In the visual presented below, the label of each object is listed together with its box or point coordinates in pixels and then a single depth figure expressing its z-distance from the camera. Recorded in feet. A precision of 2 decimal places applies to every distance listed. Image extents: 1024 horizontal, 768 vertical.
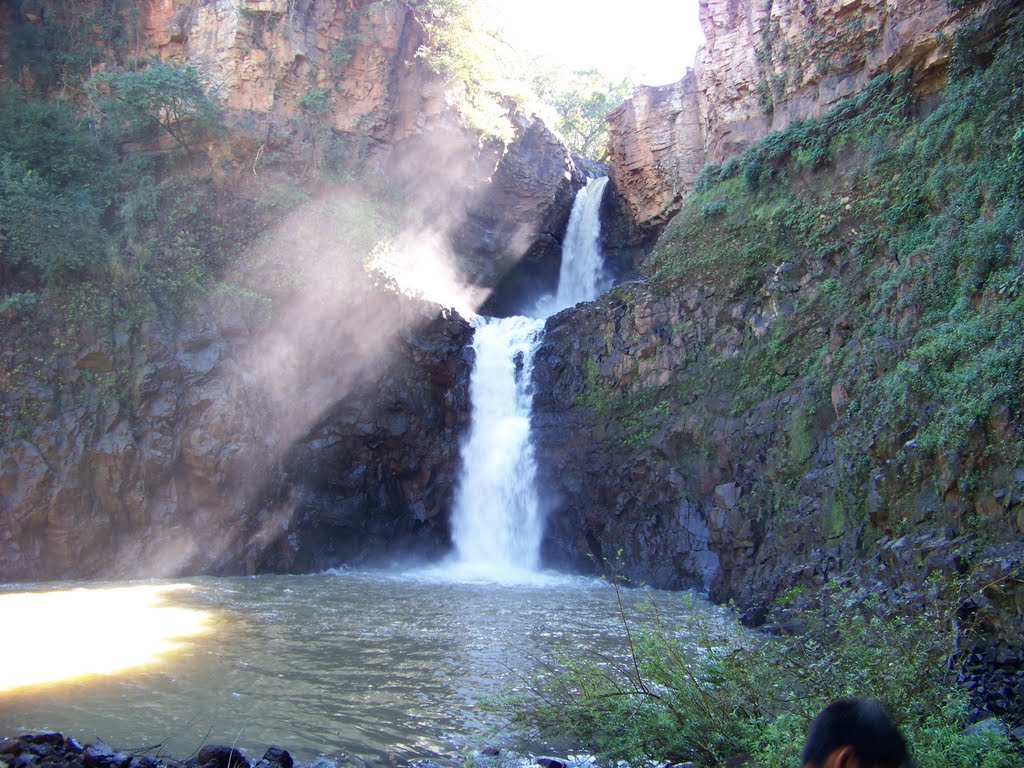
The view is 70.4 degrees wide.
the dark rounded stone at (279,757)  20.31
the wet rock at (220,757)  19.49
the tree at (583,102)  136.36
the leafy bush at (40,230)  58.44
